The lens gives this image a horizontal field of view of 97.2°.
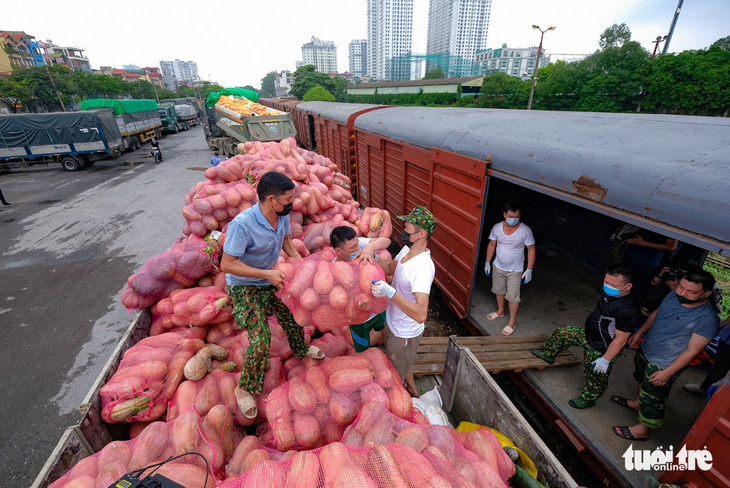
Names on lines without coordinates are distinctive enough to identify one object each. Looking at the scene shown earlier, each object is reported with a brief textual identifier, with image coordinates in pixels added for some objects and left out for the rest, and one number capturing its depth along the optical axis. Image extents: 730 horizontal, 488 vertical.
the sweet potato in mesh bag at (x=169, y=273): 3.87
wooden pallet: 3.28
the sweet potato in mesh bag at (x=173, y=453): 1.82
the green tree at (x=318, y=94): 47.78
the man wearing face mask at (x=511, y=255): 3.79
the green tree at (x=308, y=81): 56.37
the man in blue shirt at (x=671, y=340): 2.25
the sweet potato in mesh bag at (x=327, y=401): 2.15
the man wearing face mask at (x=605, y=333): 2.58
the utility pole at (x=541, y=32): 18.19
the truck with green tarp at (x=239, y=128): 12.80
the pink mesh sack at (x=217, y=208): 5.17
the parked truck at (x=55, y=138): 14.31
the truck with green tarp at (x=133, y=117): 18.44
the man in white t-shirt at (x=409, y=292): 2.23
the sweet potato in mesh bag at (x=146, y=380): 2.51
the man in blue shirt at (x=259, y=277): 2.30
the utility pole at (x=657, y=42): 22.89
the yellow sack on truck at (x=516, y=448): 2.03
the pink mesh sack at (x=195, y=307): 3.48
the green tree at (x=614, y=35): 35.94
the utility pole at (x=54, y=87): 27.25
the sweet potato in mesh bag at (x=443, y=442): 1.76
